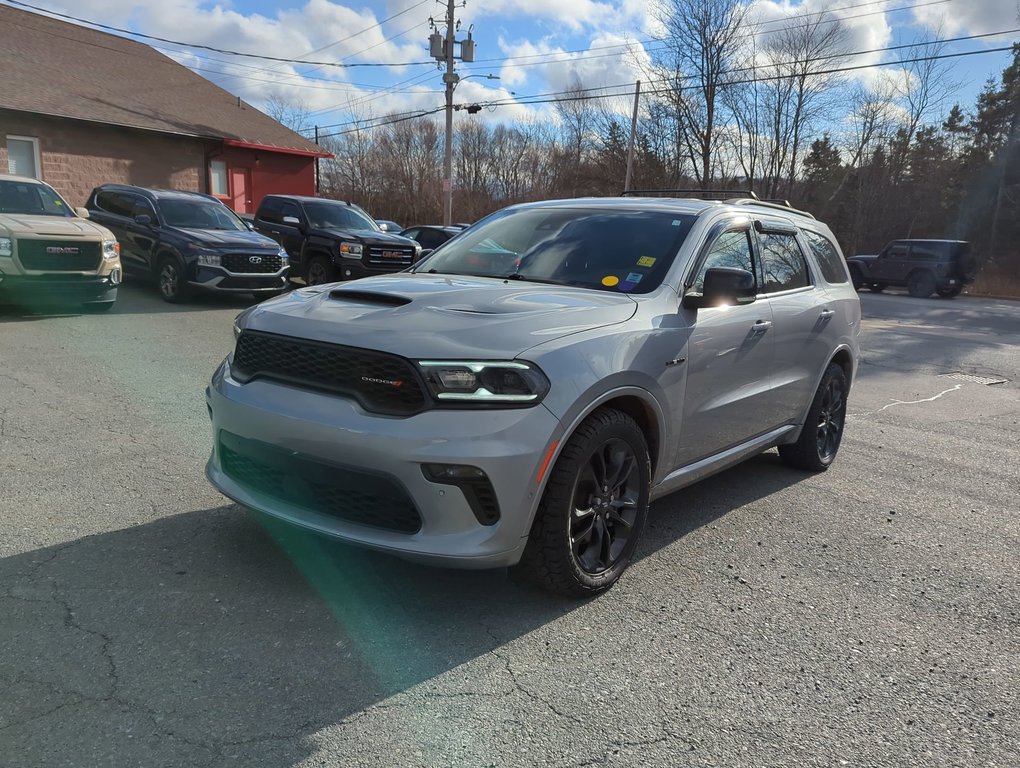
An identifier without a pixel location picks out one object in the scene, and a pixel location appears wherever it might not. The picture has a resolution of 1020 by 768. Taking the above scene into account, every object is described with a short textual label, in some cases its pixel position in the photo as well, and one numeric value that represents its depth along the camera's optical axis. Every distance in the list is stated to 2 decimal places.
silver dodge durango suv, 2.88
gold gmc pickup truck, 9.40
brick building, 20.84
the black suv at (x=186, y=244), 11.57
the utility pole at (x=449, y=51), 27.80
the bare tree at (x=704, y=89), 36.41
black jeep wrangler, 24.78
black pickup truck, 13.59
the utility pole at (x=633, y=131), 37.56
